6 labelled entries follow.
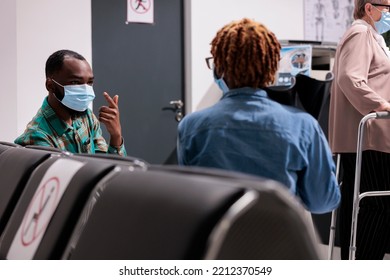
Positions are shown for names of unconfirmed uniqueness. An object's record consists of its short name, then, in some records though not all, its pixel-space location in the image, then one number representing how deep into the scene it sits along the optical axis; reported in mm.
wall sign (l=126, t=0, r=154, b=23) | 4289
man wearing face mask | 2051
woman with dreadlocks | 1458
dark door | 4188
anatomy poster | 4922
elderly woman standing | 2621
